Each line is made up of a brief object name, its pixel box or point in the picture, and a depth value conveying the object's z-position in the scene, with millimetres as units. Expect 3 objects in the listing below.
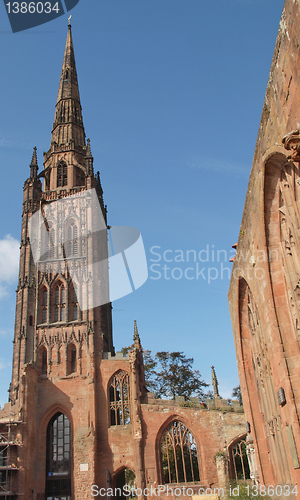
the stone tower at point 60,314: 30484
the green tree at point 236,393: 45400
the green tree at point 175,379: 41347
